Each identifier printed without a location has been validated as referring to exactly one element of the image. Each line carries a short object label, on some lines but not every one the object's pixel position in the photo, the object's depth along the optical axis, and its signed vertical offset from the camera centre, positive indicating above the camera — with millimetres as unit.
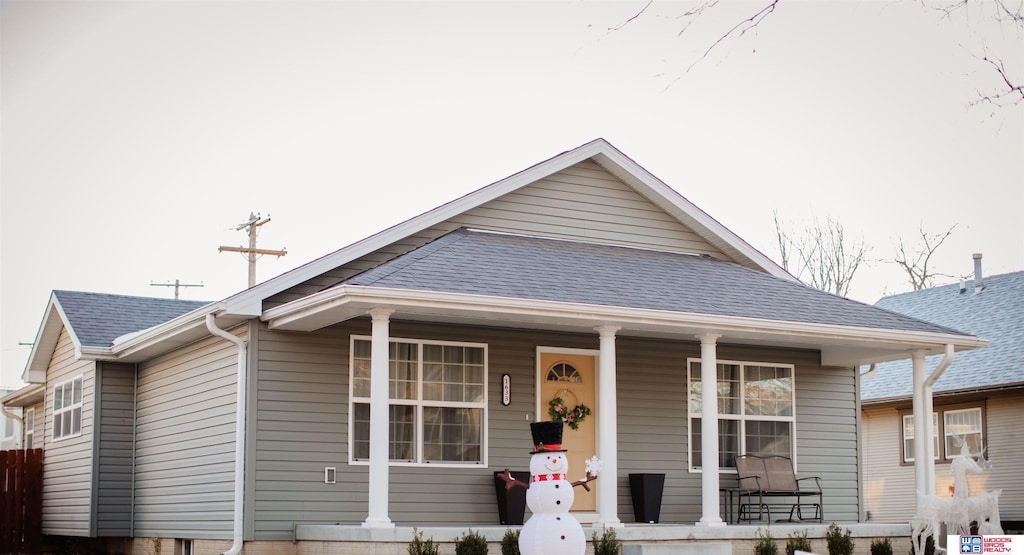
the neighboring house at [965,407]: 20594 +488
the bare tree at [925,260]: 34375 +5137
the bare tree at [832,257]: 36625 +5486
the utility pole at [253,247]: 28800 +4711
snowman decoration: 11031 -630
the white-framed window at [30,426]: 21875 +176
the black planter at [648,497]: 14617 -768
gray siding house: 12961 +781
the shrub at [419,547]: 11266 -1061
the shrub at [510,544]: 11836 -1086
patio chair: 15203 -710
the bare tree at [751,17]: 6354 +2275
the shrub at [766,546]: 13078 -1229
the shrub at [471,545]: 11594 -1073
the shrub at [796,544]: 13305 -1227
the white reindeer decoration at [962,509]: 13156 -827
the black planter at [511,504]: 13617 -791
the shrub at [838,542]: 13539 -1229
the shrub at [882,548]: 13906 -1330
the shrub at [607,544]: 12125 -1116
